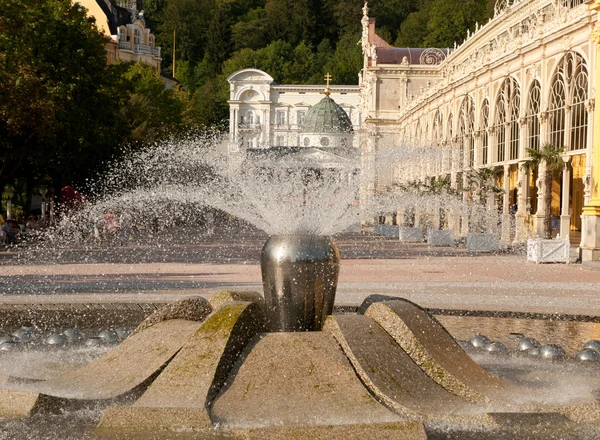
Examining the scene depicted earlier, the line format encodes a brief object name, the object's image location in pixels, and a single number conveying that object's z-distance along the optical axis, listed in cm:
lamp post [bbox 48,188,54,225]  4623
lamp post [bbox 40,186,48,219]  5347
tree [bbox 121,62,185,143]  6344
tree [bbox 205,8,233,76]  16088
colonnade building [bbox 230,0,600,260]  3419
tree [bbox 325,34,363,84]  15375
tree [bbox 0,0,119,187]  3834
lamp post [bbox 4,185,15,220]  5245
